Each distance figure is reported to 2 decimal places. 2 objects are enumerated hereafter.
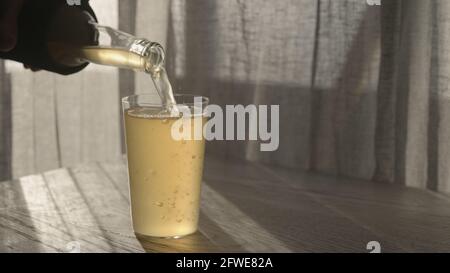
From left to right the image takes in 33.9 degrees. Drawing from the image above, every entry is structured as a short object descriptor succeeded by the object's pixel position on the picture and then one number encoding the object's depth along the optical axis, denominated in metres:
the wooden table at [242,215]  0.94
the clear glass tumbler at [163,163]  0.92
